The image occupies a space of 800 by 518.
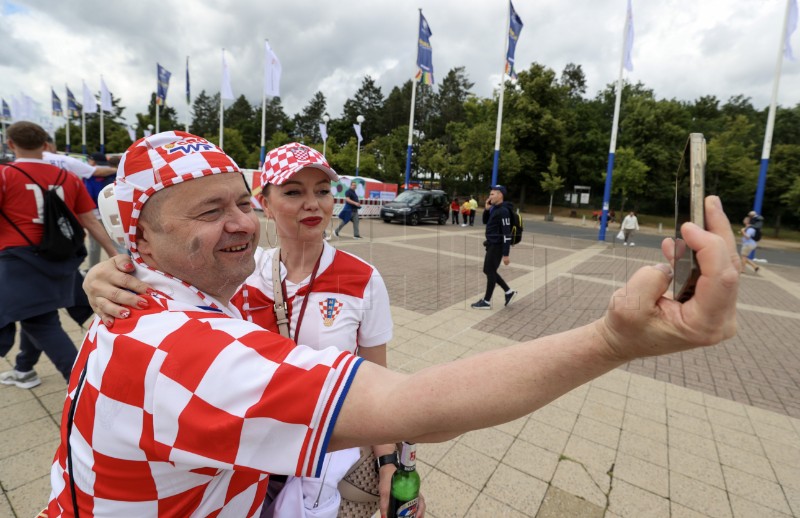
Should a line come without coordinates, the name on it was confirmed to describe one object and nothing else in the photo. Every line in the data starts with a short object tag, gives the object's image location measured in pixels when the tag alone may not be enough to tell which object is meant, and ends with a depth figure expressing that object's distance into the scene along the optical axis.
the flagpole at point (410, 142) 20.69
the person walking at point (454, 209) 22.89
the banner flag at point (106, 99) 35.47
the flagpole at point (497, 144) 20.01
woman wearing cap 1.76
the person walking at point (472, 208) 21.81
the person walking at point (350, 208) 12.95
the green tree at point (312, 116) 63.44
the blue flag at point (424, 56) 19.62
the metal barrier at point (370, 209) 21.55
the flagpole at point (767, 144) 15.01
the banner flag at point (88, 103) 34.34
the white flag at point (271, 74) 21.02
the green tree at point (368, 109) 56.94
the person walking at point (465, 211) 22.30
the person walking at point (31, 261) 3.02
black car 19.88
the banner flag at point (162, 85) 26.03
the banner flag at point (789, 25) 14.21
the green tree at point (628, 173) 31.39
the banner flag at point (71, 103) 38.08
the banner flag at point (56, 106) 38.03
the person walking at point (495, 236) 6.77
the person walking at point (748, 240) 13.41
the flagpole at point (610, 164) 16.16
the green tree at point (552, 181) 34.94
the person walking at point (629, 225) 17.78
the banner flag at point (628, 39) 16.00
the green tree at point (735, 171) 29.44
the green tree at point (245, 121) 65.00
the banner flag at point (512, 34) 18.45
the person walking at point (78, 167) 4.60
